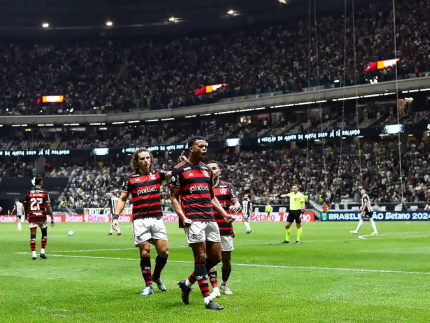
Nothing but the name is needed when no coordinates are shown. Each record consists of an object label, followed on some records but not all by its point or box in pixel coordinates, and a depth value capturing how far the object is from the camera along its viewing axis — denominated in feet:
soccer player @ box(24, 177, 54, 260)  65.26
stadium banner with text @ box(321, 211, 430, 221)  157.03
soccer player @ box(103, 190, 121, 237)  110.29
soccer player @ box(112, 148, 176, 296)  37.35
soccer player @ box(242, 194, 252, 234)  124.27
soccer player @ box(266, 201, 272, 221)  180.89
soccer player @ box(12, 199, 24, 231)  142.87
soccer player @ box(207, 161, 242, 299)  37.30
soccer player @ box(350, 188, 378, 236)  101.60
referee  83.97
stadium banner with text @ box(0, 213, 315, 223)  178.81
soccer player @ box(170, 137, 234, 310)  32.37
